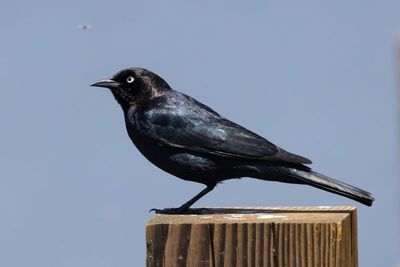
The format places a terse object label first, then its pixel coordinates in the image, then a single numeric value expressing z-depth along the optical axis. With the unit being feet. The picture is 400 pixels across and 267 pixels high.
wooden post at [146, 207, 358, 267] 24.62
